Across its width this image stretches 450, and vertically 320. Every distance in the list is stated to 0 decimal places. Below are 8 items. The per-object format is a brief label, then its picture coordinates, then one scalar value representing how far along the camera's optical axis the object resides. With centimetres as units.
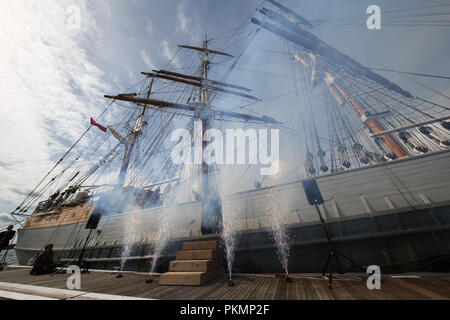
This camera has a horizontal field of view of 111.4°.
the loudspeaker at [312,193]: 423
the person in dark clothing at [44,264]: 594
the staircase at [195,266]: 386
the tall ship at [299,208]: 472
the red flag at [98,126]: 1956
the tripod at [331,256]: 293
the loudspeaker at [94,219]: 780
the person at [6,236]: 739
